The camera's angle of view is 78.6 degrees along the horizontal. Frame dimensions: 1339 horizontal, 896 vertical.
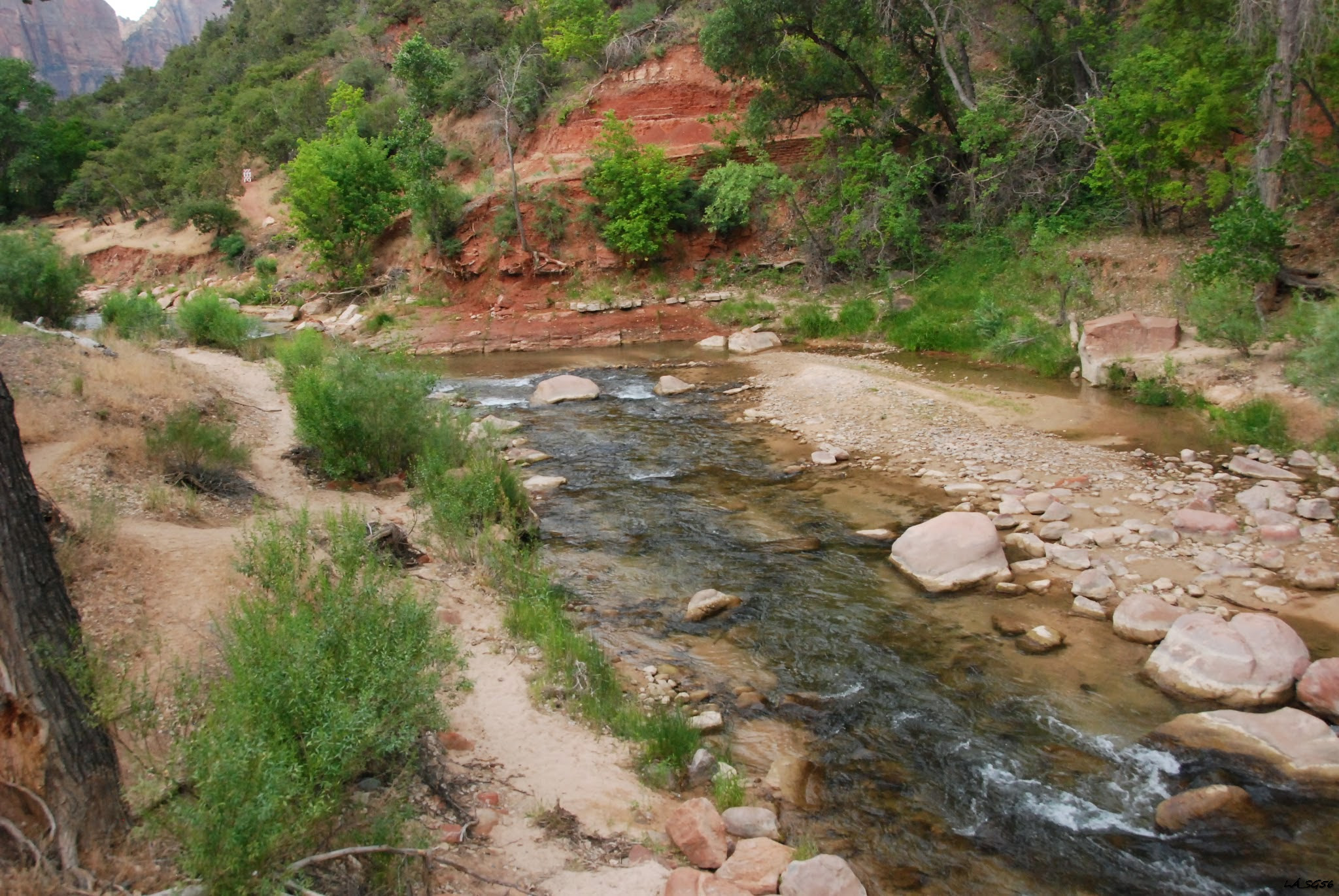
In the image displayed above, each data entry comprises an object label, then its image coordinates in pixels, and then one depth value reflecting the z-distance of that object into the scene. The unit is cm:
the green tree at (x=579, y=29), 3164
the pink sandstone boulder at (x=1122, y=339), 1328
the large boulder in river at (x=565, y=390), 1650
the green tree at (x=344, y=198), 2898
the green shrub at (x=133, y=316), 1741
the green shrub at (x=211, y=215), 3700
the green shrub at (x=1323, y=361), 883
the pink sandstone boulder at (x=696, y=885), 396
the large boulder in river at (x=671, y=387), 1658
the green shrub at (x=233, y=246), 3606
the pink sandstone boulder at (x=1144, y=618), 657
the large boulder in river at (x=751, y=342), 2030
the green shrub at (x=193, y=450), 867
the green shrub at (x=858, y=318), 2008
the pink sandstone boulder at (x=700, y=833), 435
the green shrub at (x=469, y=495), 833
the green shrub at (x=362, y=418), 977
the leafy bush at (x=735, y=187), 2237
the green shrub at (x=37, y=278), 1678
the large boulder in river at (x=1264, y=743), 509
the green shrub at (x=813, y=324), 2050
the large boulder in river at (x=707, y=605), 745
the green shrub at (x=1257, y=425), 1026
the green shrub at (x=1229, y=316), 1205
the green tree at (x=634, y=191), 2544
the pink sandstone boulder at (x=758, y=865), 416
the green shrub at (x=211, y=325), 1922
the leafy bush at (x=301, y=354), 1372
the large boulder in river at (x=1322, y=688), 556
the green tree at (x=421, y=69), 2803
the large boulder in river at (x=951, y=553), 779
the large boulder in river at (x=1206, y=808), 481
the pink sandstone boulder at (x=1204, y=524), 805
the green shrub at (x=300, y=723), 310
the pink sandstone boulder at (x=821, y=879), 407
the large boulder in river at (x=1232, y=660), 579
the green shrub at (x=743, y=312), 2255
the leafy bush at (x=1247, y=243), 1232
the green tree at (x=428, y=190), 2733
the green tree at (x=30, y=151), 4619
